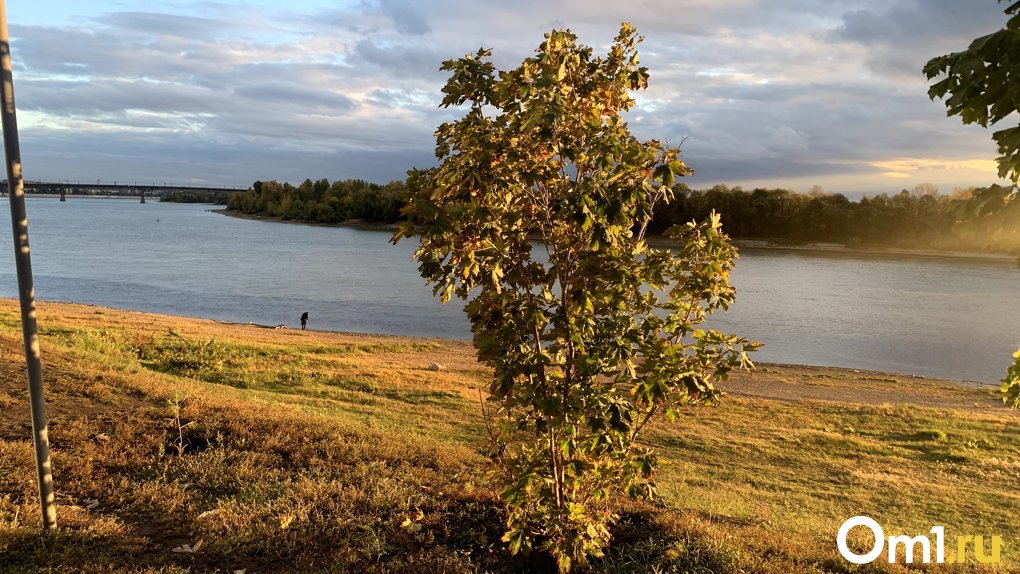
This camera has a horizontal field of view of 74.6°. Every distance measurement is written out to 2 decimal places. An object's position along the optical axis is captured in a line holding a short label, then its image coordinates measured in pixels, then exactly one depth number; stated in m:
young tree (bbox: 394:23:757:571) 4.25
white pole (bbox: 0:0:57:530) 4.50
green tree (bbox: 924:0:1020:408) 3.56
